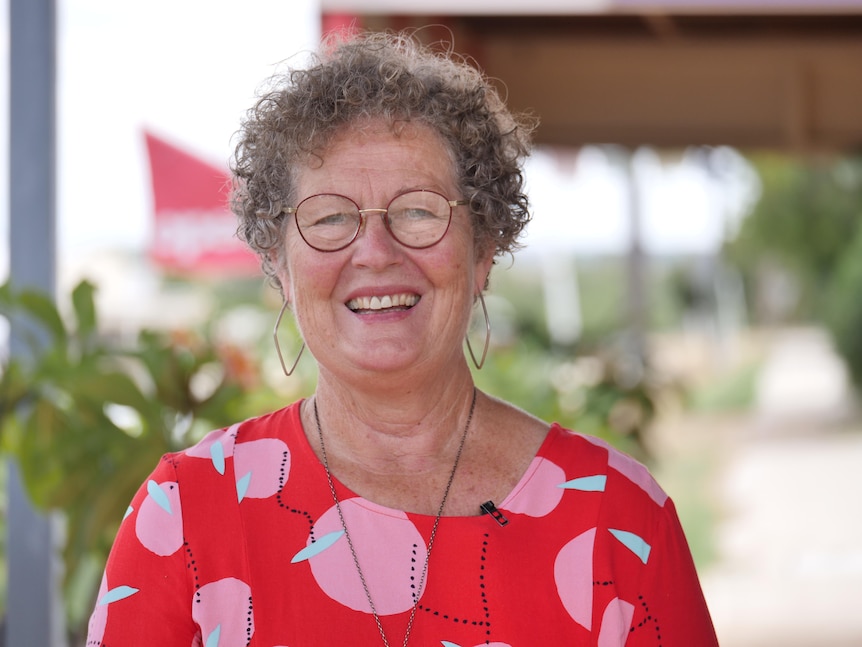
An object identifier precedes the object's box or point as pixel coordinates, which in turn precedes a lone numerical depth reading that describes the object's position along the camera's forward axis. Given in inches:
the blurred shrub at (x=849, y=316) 559.8
